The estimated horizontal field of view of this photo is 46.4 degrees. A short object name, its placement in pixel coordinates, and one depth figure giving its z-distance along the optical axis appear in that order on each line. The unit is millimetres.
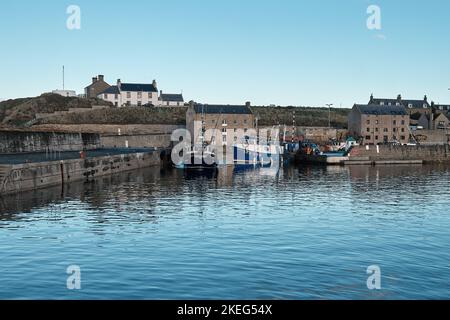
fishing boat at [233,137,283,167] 90750
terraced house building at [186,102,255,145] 118688
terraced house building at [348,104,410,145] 121312
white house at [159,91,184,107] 153875
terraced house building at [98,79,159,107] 147500
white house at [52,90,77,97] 165050
